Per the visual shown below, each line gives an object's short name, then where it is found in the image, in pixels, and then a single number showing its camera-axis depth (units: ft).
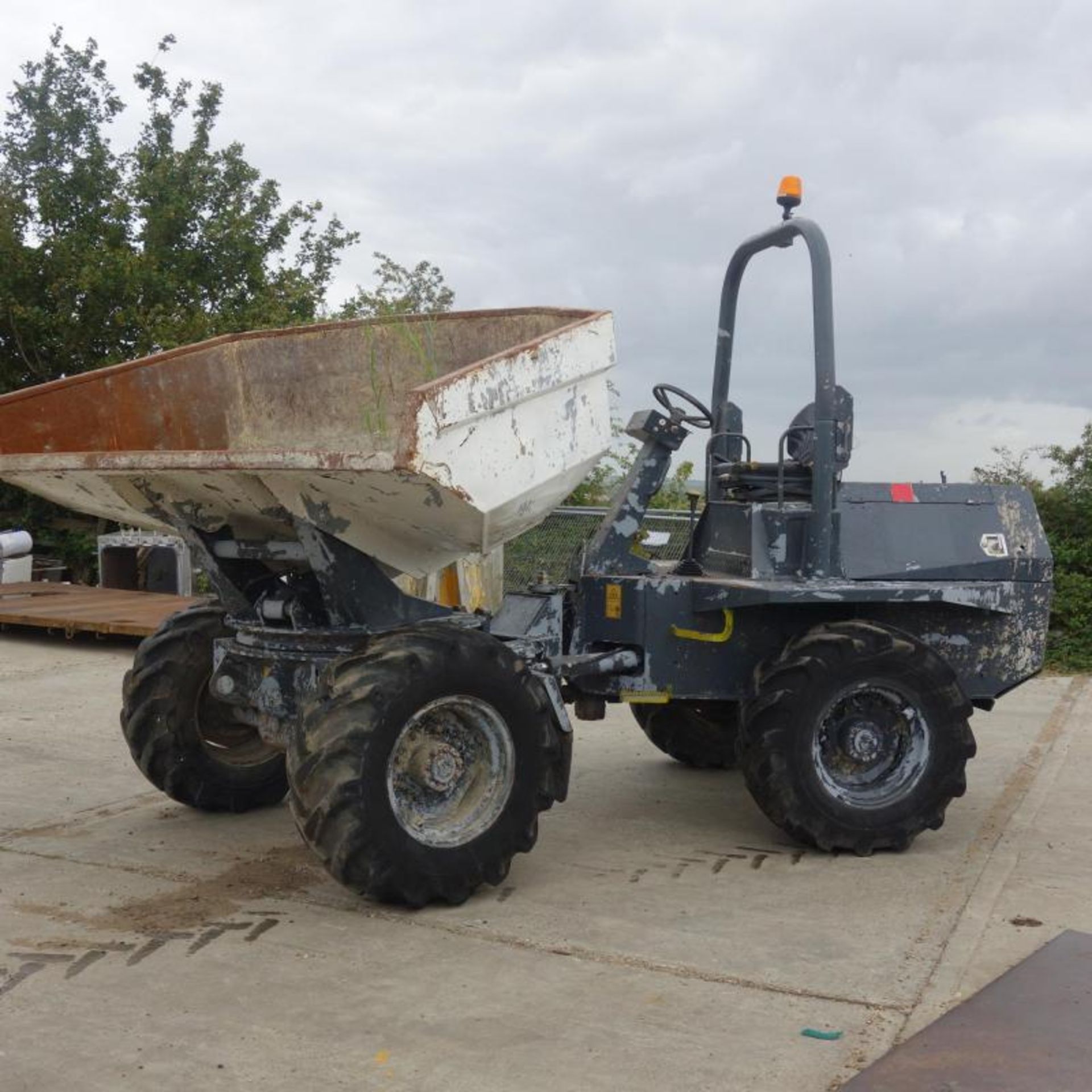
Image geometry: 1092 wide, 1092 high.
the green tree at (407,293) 62.49
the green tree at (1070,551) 40.60
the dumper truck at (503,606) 16.08
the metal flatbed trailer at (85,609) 39.96
